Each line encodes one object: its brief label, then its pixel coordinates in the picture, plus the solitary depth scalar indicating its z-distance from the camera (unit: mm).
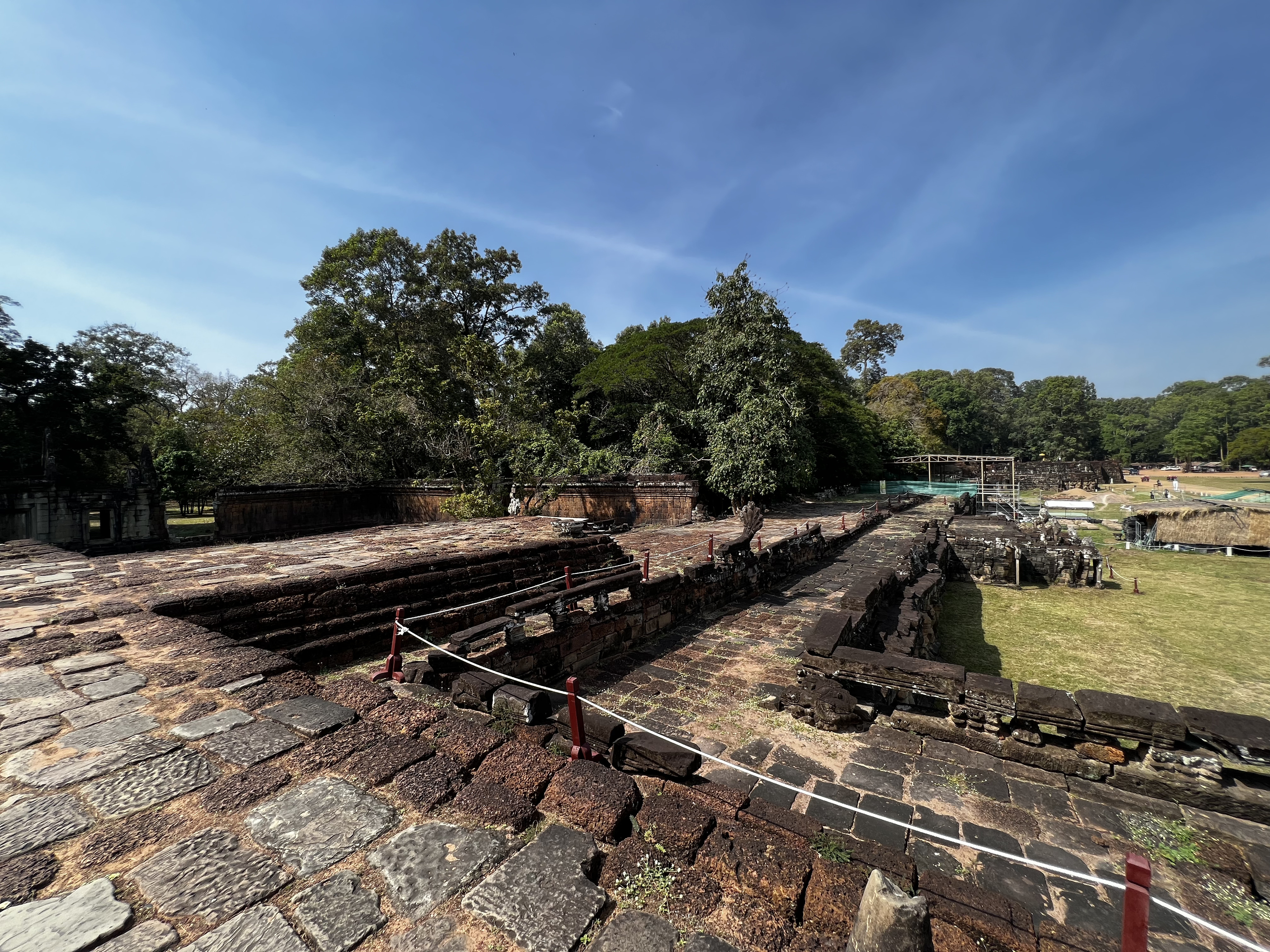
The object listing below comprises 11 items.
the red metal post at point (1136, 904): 1400
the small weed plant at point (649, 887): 1709
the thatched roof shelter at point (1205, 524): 16453
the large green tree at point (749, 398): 17438
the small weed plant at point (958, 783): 3621
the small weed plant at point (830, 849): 2043
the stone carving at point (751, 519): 10578
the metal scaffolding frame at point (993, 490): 24141
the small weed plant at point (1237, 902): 2527
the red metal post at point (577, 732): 2857
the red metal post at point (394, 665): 4512
